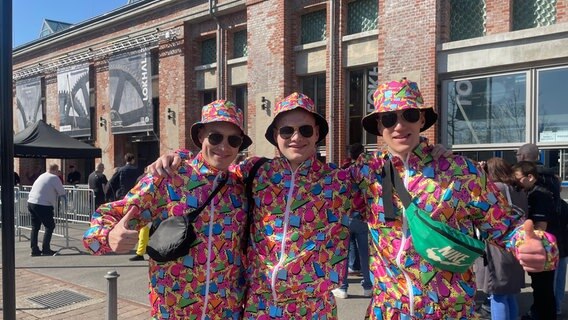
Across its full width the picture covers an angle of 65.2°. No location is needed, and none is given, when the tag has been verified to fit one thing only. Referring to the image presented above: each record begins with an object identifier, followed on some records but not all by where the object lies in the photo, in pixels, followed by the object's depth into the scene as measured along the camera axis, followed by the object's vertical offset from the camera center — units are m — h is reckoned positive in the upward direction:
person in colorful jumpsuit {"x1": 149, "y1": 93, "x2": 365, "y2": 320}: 2.22 -0.37
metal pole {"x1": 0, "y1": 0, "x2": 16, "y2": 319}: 2.57 -0.05
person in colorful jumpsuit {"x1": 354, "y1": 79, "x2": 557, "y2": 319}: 2.06 -0.32
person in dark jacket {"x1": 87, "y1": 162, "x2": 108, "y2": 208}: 10.60 -0.82
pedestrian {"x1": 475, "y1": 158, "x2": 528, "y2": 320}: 3.83 -1.09
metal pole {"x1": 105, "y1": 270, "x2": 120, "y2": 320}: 3.71 -1.21
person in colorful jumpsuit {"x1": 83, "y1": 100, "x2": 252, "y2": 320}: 2.29 -0.37
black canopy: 9.63 +0.15
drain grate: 5.39 -1.86
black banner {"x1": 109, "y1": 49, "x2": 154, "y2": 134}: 15.84 +2.18
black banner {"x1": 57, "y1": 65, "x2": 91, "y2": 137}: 18.64 +2.24
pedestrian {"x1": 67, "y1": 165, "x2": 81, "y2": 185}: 17.33 -1.01
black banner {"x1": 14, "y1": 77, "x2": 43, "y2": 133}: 21.61 +2.51
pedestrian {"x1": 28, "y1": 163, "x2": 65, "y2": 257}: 8.59 -1.11
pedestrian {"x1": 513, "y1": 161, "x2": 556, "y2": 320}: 4.27 -0.62
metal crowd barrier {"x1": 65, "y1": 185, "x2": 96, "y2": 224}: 10.53 -1.26
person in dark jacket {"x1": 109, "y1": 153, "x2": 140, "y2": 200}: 9.13 -0.59
